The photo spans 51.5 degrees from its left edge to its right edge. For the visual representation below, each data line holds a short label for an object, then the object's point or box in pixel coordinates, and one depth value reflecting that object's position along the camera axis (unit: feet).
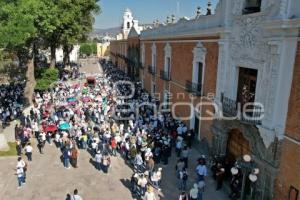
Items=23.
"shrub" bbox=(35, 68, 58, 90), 86.63
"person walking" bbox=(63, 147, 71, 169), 46.91
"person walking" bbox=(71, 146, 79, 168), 47.26
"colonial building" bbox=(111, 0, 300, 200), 32.60
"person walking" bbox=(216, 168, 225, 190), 40.60
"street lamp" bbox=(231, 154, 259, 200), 34.47
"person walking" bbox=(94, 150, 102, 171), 46.34
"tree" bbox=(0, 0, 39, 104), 54.54
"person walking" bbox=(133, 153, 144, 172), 45.09
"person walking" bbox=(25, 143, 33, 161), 48.24
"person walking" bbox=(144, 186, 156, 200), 35.32
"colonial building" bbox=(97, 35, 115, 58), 352.08
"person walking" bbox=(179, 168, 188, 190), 39.86
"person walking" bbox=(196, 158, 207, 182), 40.58
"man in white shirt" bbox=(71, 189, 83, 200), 34.78
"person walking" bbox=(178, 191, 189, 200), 34.27
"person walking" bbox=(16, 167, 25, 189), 41.04
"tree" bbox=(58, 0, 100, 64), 84.94
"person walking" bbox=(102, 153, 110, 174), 45.39
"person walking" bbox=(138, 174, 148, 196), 38.52
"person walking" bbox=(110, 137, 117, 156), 51.01
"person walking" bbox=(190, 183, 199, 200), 35.17
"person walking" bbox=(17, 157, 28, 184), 41.49
